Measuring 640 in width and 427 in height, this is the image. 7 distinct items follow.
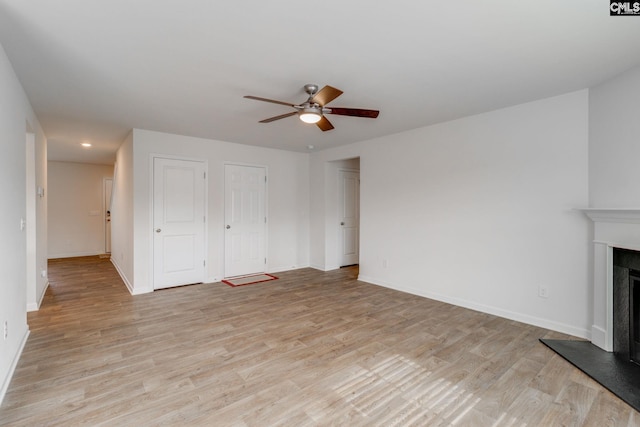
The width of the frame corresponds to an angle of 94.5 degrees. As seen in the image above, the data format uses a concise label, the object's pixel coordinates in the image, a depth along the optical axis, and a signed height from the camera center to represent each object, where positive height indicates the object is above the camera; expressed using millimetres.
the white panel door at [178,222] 4527 -159
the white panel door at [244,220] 5254 -148
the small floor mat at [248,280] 4890 -1168
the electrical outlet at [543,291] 3098 -838
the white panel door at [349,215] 6089 -62
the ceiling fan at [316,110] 2629 +947
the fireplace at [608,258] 2393 -410
